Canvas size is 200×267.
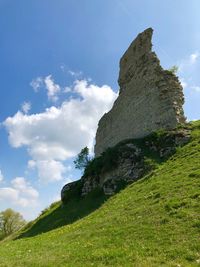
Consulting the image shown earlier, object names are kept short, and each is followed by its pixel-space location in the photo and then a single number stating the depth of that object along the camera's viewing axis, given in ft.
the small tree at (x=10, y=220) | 131.34
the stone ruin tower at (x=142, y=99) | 50.26
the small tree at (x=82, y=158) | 92.75
